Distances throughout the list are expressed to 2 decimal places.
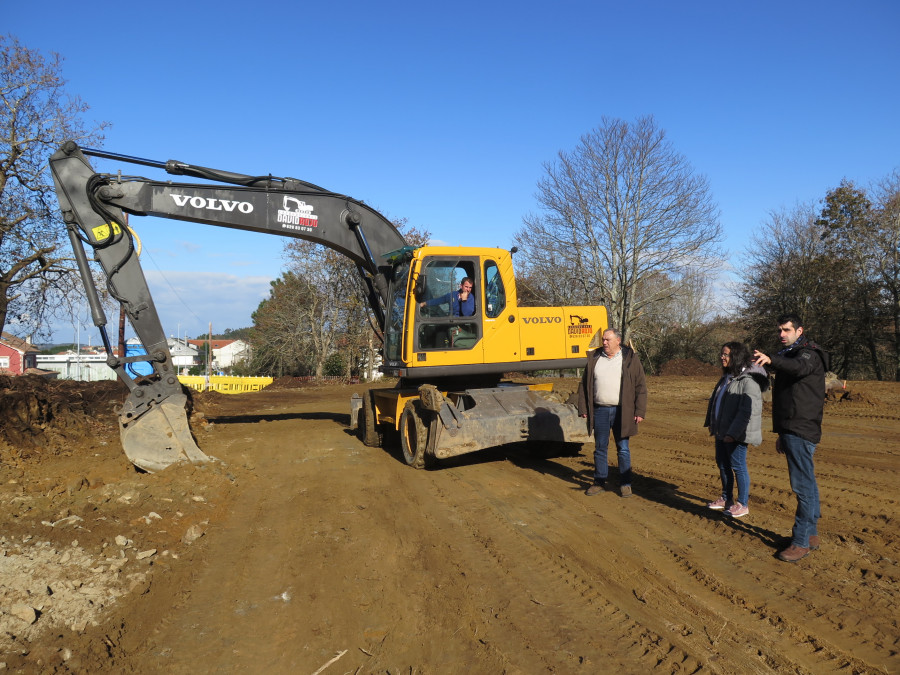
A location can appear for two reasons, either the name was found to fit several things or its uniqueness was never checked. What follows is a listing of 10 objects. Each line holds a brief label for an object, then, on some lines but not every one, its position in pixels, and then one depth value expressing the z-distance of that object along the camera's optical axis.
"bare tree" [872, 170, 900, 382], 24.34
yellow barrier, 27.25
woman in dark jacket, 5.09
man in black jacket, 4.30
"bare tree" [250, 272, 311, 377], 31.89
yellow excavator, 7.49
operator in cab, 8.10
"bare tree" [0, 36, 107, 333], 18.16
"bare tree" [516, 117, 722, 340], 25.38
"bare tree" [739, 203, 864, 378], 25.88
